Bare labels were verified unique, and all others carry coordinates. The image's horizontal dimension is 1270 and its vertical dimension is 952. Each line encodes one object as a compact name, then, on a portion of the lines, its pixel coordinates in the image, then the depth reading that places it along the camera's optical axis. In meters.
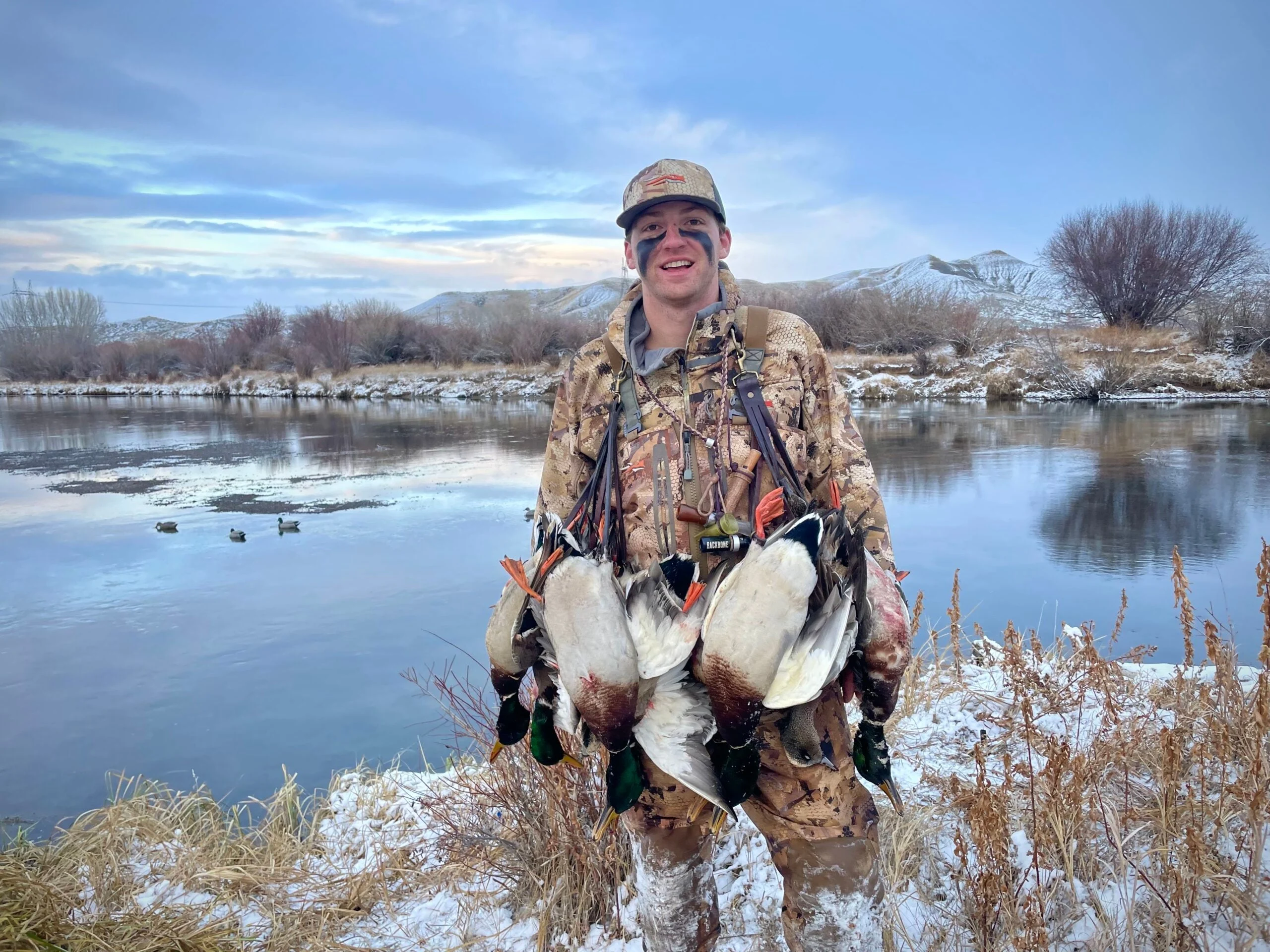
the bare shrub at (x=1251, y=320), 25.05
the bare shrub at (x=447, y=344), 40.31
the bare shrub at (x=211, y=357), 45.62
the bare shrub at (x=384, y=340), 41.94
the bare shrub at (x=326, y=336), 41.28
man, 2.07
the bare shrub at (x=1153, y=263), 32.97
